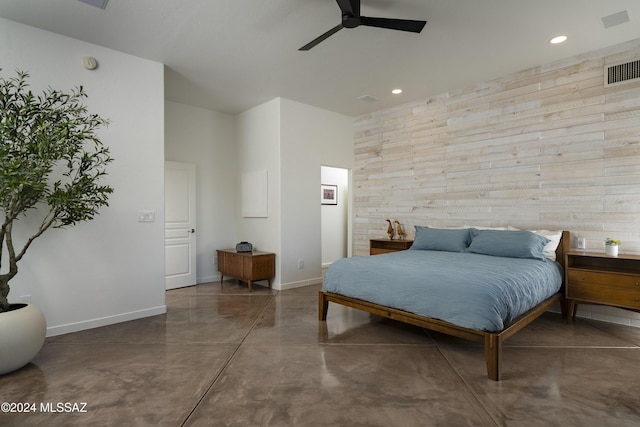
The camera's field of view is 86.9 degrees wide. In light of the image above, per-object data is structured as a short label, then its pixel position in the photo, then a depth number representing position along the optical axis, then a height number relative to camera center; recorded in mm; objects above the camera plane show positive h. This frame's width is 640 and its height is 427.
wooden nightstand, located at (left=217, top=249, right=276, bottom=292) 5020 -768
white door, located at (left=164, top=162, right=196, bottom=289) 5270 -133
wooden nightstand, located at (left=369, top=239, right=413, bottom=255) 5079 -483
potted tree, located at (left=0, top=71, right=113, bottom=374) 2389 +211
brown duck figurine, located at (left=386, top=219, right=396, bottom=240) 5402 -272
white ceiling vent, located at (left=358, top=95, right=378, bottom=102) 5162 +1812
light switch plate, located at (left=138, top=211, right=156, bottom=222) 3779 -3
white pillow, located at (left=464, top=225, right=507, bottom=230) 4361 -182
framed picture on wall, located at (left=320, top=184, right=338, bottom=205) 7398 +457
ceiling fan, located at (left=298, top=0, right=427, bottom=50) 2580 +1517
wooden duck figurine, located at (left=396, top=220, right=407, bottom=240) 5434 -282
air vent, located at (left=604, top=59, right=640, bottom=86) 3523 +1496
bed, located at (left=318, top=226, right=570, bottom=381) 2463 -591
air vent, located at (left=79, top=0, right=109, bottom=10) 2809 +1786
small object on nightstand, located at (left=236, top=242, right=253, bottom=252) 5338 -503
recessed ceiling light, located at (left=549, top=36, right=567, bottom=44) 3451 +1804
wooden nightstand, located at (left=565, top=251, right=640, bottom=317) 3205 -655
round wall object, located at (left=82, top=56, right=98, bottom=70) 3450 +1575
